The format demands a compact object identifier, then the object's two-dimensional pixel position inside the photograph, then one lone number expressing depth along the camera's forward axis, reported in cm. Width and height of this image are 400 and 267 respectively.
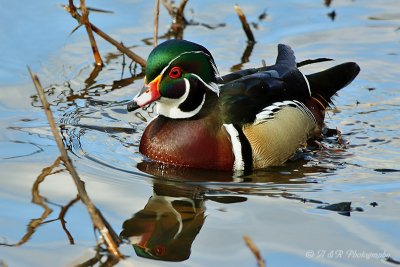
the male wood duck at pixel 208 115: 1481
